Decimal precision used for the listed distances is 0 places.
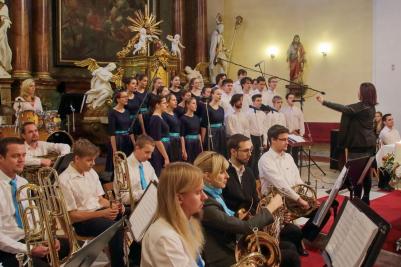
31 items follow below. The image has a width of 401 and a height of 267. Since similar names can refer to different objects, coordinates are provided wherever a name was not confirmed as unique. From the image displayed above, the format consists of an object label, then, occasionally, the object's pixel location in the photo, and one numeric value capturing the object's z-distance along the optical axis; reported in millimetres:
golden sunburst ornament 10628
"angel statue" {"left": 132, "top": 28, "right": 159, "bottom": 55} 10669
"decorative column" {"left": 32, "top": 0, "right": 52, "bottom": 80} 10742
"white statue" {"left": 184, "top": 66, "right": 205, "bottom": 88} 12165
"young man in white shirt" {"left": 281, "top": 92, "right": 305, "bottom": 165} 9180
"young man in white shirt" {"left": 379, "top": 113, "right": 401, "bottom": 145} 8383
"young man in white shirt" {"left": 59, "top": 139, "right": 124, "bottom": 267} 3688
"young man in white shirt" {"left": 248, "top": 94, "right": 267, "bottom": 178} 7934
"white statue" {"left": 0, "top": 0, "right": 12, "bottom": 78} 9820
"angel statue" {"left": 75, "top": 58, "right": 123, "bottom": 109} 10156
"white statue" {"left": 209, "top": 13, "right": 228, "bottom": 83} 13531
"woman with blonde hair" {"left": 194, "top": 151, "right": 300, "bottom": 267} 2730
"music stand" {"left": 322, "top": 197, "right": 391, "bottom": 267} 1977
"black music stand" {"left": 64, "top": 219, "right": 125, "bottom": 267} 1965
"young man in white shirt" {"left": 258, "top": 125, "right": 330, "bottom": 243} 4205
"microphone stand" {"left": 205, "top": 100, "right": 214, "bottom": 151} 7449
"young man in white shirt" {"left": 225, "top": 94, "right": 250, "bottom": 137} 7723
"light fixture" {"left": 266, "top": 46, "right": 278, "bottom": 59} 13258
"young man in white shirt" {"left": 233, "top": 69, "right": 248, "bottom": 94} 10328
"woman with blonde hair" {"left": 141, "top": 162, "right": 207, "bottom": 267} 1958
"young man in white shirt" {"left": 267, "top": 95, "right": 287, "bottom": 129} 8305
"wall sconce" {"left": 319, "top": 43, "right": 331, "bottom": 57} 12211
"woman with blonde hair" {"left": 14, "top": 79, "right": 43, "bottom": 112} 8082
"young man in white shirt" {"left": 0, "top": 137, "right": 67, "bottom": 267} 3139
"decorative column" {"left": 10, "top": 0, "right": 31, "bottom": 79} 10234
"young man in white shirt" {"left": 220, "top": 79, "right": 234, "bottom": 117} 8312
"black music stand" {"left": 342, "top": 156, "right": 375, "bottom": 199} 4906
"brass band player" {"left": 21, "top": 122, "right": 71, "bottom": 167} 4781
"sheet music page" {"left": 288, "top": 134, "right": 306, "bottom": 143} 7062
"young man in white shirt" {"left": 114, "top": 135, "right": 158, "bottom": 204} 4344
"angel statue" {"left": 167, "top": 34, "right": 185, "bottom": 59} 11820
